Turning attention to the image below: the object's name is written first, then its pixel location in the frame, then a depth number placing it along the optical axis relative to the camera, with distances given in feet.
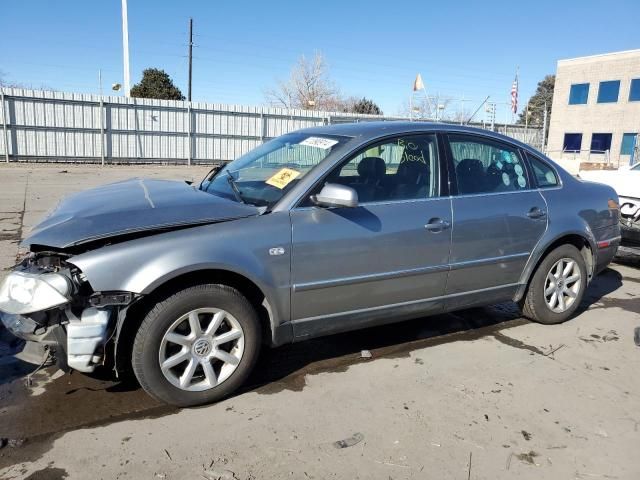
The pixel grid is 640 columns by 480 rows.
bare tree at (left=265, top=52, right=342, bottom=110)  150.10
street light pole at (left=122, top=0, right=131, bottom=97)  80.84
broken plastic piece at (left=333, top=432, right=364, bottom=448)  9.42
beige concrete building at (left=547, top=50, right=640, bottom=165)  115.44
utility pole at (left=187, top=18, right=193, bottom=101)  131.75
